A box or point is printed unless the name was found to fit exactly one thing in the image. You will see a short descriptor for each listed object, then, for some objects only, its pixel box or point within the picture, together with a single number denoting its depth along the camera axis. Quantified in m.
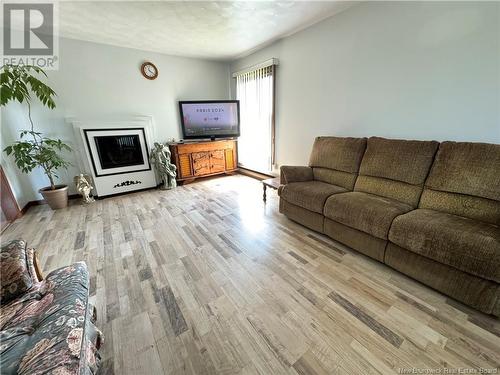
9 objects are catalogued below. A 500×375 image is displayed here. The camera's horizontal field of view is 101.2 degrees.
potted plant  2.19
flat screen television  4.10
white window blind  3.70
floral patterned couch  0.71
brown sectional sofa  1.29
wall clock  3.70
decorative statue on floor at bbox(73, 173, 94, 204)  3.25
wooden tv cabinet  4.04
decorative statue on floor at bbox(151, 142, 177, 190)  3.76
